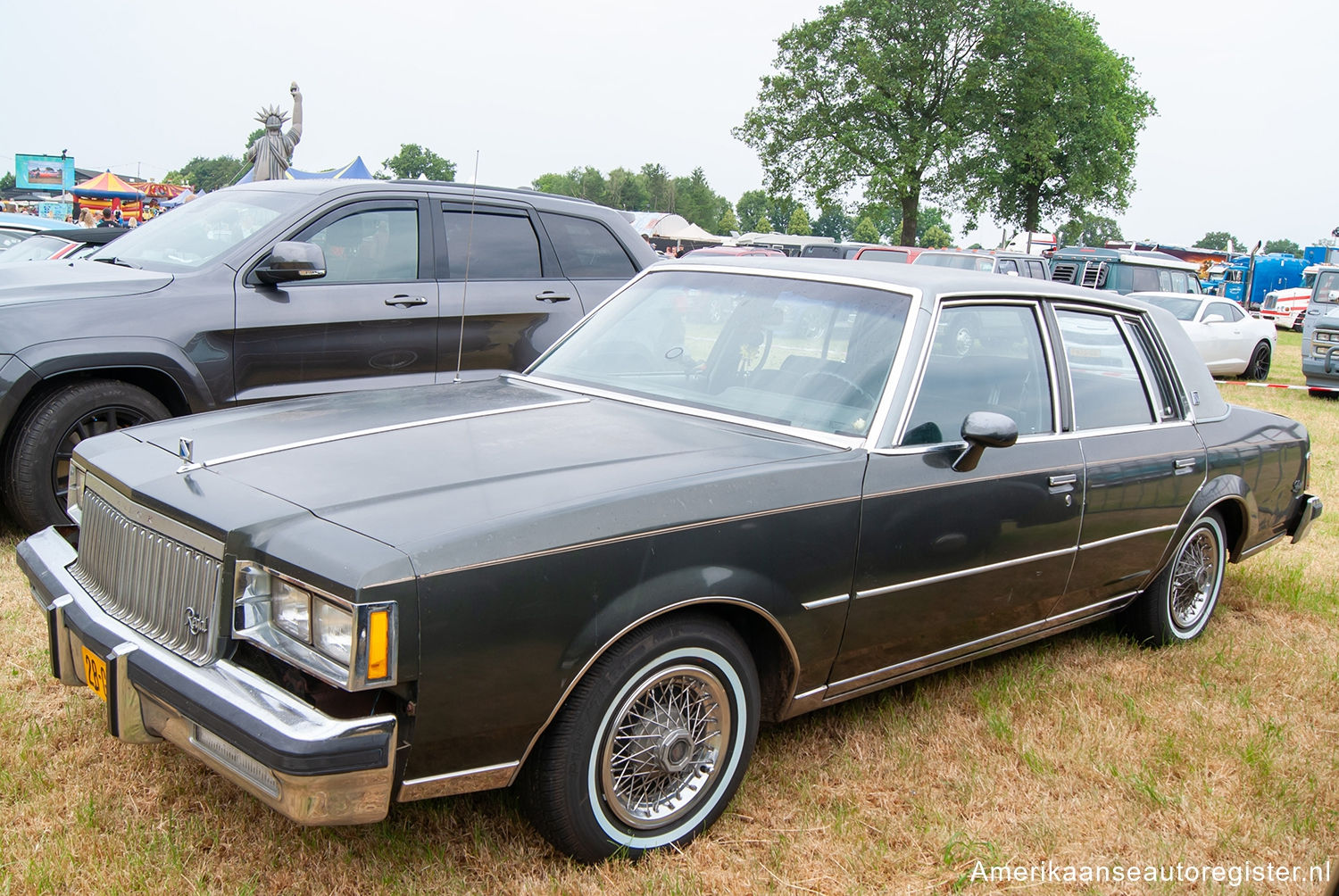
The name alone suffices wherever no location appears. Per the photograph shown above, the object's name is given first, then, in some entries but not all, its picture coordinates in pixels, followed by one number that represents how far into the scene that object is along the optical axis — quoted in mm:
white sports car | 16297
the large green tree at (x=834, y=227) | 130438
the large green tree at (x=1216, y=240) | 119188
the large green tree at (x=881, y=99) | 38719
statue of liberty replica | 10352
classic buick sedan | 2295
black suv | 4703
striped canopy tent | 42350
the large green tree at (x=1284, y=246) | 115875
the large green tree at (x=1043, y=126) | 38594
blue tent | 18328
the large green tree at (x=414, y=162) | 92062
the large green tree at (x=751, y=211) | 117762
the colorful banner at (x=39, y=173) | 67781
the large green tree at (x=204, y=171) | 109306
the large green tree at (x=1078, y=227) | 43569
